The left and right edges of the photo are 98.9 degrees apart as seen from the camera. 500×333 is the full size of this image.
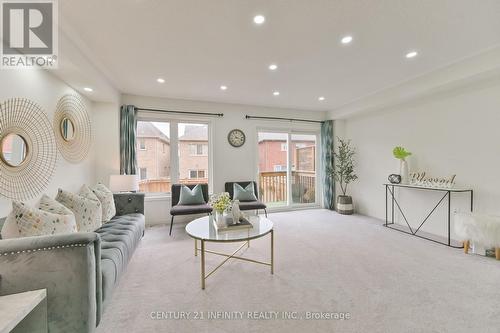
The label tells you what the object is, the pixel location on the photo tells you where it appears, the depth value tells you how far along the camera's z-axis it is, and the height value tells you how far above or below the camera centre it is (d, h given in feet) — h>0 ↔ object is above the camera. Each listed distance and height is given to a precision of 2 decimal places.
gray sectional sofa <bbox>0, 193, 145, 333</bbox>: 4.04 -2.14
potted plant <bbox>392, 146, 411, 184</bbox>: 12.17 +0.21
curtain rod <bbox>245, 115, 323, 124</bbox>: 15.80 +3.61
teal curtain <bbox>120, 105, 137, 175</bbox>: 12.52 +1.42
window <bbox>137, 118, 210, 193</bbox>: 13.83 +0.85
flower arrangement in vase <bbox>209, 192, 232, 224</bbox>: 8.10 -1.52
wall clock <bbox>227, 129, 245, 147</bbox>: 15.34 +1.98
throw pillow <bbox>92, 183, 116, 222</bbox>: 8.89 -1.57
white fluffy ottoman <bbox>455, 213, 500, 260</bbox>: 8.37 -2.65
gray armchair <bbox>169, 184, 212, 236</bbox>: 11.66 -2.39
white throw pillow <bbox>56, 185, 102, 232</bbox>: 7.36 -1.56
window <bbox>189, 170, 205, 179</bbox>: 14.83 -0.62
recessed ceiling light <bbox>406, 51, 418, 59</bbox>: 8.45 +4.45
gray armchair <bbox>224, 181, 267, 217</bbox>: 12.82 -2.34
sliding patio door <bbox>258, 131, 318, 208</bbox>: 17.17 -0.25
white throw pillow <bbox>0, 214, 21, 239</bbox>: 4.99 -1.49
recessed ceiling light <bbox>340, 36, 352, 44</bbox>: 7.39 +4.42
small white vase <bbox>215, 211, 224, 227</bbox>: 8.07 -2.02
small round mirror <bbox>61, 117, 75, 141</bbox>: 9.02 +1.59
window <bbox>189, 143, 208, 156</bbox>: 14.82 +1.13
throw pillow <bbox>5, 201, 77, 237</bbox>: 5.19 -1.41
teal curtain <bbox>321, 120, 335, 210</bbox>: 17.46 +0.31
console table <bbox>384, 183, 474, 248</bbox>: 9.91 -2.08
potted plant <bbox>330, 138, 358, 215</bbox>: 16.15 -0.56
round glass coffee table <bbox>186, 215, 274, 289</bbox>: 6.85 -2.36
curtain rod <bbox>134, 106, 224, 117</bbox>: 13.39 +3.52
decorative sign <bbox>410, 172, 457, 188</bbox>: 10.54 -0.84
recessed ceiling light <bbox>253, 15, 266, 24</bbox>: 6.32 +4.39
